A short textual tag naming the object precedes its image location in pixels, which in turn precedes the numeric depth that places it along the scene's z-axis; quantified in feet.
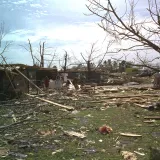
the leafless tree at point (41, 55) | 95.04
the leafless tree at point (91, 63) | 93.84
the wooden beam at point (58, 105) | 33.11
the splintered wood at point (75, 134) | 20.51
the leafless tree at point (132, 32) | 11.24
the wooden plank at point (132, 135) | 20.90
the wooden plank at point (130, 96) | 44.82
